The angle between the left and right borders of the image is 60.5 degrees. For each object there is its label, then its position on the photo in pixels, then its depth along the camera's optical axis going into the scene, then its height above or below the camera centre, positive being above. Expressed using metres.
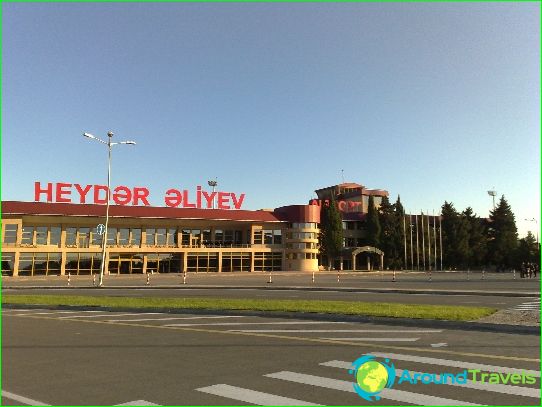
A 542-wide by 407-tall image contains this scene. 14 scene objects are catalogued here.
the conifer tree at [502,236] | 89.69 +4.69
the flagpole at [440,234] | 83.01 +4.29
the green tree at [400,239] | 83.31 +3.37
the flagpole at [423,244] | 81.37 +2.39
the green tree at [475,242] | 88.56 +3.31
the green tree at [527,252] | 81.26 +1.45
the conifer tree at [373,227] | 82.19 +5.36
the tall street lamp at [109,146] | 38.72 +8.84
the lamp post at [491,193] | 110.22 +15.72
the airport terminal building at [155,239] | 53.84 +1.95
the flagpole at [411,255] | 80.94 +0.53
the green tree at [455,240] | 87.00 +3.54
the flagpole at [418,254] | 81.64 +0.64
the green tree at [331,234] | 75.88 +3.71
